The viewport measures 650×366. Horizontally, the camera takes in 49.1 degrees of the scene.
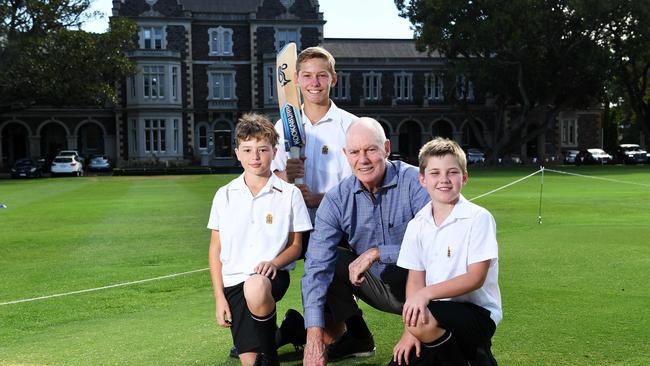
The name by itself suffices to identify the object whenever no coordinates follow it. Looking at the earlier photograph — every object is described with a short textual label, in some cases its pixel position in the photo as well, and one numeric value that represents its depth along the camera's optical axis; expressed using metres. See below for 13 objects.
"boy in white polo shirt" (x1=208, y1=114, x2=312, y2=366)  4.26
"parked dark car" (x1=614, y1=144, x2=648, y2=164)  50.69
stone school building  51.09
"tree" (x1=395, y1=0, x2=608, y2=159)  43.09
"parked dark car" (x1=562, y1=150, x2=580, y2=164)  54.49
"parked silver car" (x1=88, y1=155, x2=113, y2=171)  48.41
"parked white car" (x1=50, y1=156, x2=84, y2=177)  42.56
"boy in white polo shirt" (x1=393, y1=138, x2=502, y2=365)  3.68
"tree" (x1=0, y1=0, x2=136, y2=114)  38.41
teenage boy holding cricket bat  4.91
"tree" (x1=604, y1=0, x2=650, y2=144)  43.31
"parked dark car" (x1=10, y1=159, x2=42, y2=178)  40.97
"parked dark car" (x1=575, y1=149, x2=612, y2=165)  51.84
